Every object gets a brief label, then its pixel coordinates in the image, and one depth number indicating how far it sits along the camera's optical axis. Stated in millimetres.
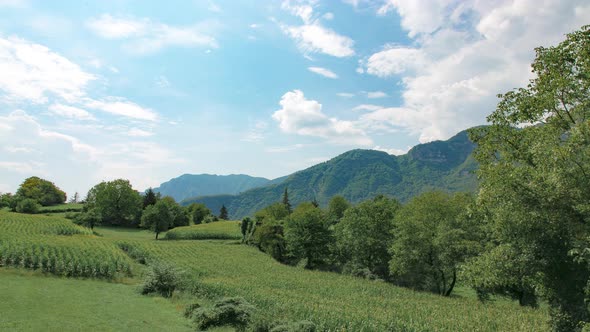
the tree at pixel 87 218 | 78500
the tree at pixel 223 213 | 141275
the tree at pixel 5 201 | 104512
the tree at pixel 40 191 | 110500
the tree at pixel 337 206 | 92344
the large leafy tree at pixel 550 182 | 12977
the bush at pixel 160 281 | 27750
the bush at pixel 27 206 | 94375
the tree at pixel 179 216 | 105500
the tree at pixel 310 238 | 60469
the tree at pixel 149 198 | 109438
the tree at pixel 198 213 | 118500
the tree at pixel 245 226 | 78000
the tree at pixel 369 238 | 52469
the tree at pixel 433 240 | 36750
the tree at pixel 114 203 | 90000
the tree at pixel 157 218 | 74438
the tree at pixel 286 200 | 129362
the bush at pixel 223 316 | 19281
